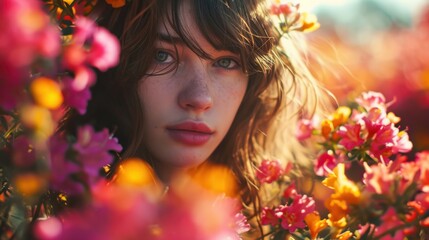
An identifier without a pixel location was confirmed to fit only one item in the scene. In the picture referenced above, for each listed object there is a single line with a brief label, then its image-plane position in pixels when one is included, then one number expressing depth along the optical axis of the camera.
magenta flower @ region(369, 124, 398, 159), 1.06
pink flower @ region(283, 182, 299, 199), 1.22
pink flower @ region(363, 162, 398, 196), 0.77
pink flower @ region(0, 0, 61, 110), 0.53
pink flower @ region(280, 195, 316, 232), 1.08
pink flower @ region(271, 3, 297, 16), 1.27
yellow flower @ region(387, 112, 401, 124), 1.14
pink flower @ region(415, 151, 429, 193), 0.77
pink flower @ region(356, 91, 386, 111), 1.19
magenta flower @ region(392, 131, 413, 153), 1.08
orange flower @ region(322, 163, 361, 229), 0.78
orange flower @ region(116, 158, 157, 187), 0.55
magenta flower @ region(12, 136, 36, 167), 0.61
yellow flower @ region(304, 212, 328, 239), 1.03
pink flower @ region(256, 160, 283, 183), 1.31
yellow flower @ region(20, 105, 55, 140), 0.56
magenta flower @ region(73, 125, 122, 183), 0.68
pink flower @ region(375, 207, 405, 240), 0.76
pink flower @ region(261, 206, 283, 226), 1.15
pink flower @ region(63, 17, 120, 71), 0.64
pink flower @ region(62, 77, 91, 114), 0.64
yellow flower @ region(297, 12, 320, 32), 1.27
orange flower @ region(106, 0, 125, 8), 1.12
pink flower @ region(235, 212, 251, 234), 1.02
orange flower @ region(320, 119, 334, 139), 1.17
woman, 1.17
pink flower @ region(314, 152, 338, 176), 1.19
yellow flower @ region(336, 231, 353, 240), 0.94
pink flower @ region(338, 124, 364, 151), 1.09
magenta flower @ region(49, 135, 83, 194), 0.65
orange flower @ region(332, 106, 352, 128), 1.17
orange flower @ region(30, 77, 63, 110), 0.57
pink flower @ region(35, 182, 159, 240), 0.50
